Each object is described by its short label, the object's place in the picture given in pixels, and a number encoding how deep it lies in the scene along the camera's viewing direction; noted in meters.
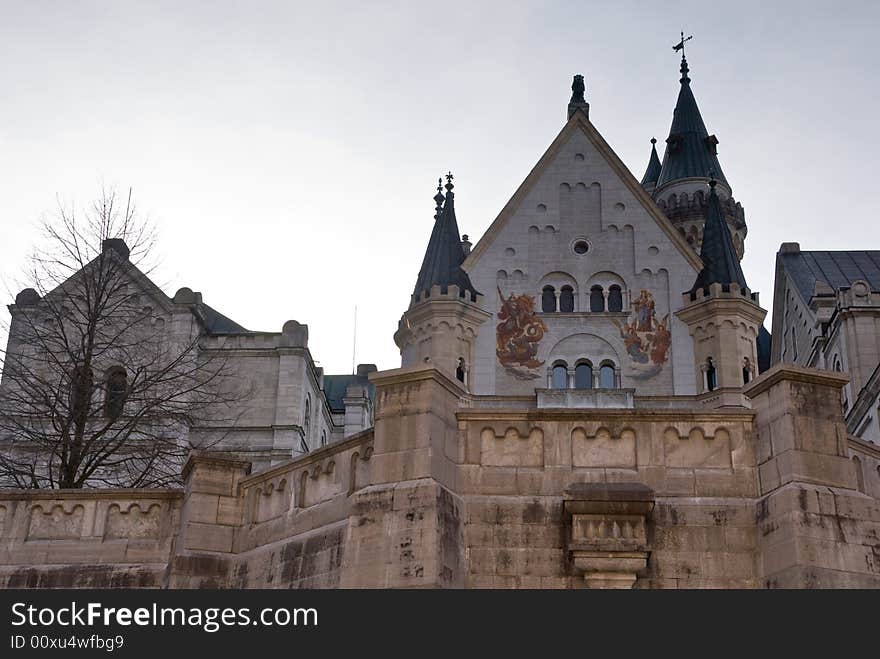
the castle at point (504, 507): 13.62
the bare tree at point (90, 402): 22.91
